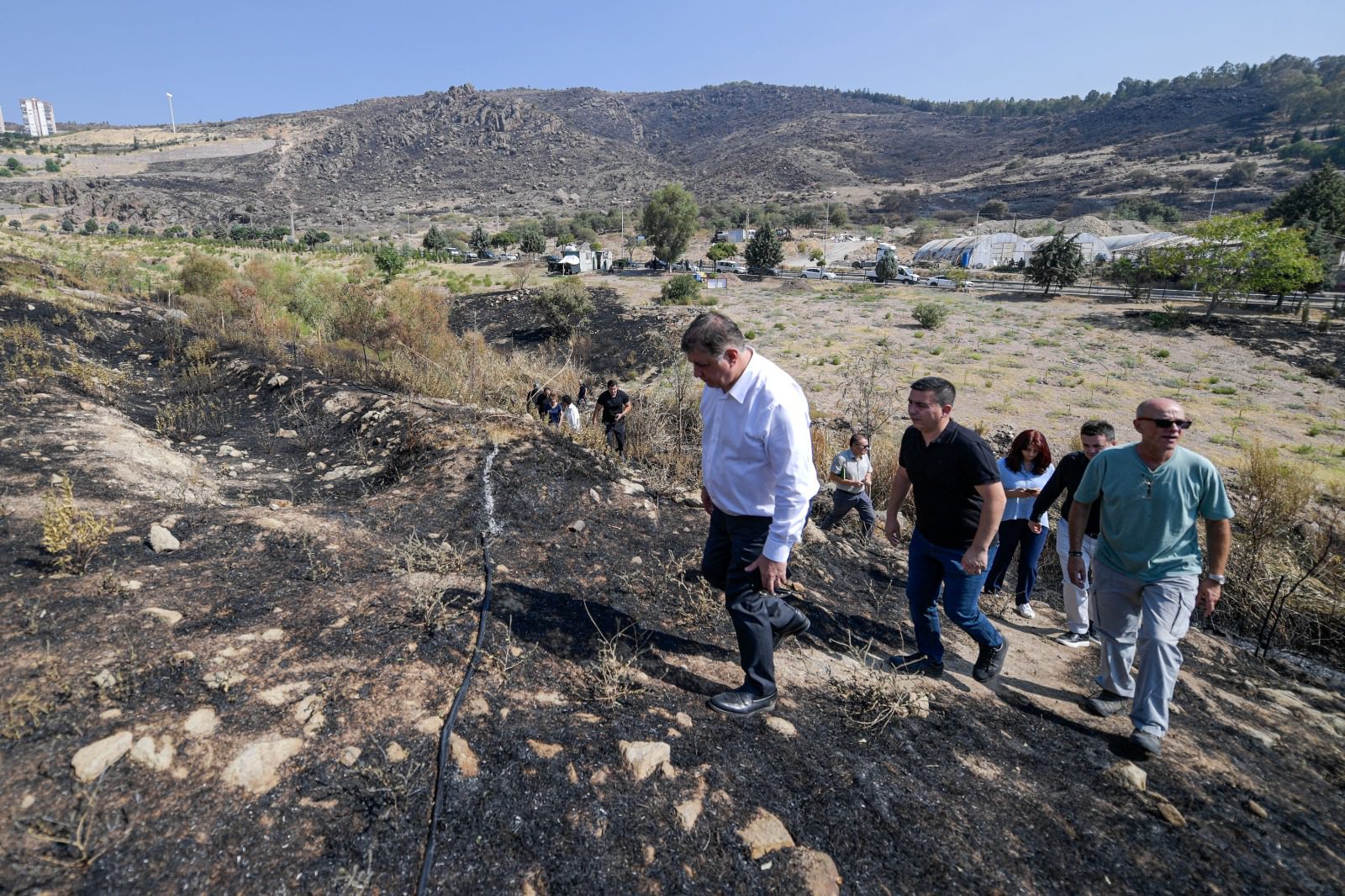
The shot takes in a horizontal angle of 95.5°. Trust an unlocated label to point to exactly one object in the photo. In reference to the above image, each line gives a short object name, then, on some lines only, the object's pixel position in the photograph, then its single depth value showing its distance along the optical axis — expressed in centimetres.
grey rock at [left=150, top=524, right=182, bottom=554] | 303
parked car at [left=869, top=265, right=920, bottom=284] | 3634
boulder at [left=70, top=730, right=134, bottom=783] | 180
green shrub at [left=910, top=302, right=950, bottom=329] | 2280
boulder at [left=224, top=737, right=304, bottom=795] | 188
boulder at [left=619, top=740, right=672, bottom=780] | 213
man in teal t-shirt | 267
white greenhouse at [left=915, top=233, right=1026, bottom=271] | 4503
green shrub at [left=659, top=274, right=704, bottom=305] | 2620
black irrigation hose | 171
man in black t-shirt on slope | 723
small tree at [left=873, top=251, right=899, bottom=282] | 3591
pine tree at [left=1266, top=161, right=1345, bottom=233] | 3064
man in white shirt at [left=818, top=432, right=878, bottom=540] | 527
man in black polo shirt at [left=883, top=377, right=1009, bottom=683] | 276
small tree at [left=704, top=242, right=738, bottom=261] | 4331
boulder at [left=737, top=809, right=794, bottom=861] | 192
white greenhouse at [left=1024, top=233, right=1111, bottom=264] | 4359
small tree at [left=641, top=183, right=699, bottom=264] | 3738
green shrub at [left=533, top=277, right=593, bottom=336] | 2131
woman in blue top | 423
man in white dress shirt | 224
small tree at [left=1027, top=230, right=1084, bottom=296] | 2905
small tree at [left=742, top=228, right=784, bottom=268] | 3856
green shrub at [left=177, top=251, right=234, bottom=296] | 1636
